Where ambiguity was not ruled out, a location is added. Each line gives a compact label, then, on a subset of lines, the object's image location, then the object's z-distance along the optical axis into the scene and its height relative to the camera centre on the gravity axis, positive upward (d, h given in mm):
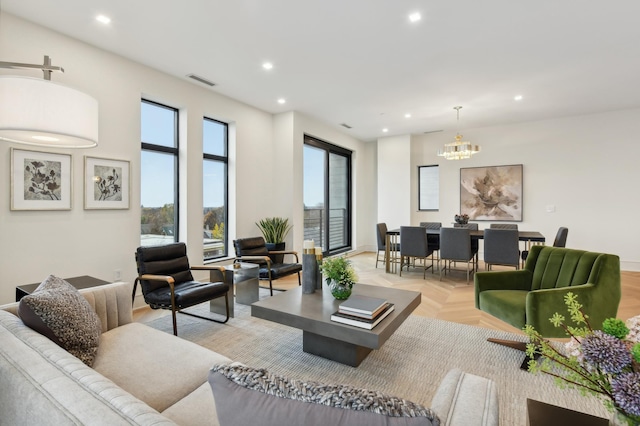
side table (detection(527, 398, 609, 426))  1090 -733
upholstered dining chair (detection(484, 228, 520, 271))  4633 -534
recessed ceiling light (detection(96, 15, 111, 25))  2903 +1798
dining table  4734 -395
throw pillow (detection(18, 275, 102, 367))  1436 -518
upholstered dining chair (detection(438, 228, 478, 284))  4938 -526
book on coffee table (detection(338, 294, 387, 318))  2128 -666
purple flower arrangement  719 -383
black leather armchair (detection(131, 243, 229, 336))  2883 -729
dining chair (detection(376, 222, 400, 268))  5937 -537
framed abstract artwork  6707 +425
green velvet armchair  2260 -613
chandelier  5465 +1095
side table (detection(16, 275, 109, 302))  2482 -621
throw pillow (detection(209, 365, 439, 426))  602 -387
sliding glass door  6805 +388
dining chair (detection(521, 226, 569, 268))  4645 -388
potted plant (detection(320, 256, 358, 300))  2611 -537
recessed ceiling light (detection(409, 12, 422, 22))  2867 +1805
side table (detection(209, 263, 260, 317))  3854 -878
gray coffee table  2070 -772
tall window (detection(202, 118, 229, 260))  4918 +407
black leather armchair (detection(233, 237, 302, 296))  4070 -630
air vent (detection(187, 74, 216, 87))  4215 +1822
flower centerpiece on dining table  5727 -133
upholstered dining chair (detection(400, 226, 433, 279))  5285 -527
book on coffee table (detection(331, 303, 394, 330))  2072 -734
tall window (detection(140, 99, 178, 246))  4121 +506
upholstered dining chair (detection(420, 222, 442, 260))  5793 -549
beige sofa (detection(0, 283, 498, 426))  782 -615
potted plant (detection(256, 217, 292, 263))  5445 -308
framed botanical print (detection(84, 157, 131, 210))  3432 +317
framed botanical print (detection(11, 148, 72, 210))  2941 +303
